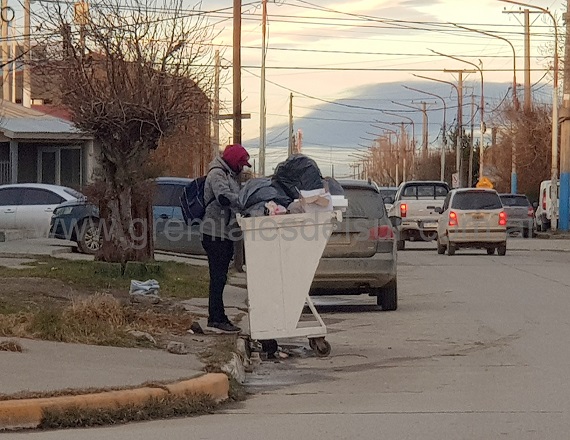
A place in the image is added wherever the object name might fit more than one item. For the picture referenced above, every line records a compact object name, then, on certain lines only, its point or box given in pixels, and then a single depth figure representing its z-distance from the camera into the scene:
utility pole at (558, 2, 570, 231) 43.22
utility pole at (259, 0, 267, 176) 38.12
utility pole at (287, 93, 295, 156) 55.77
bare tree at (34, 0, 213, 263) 16.70
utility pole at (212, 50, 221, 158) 21.83
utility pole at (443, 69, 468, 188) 63.31
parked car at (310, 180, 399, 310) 14.91
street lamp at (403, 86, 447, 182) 70.88
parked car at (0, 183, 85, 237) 24.88
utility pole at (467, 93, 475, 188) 65.00
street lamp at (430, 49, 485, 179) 58.56
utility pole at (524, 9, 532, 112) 51.78
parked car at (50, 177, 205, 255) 21.91
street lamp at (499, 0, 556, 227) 44.16
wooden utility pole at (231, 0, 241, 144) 23.83
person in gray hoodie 11.41
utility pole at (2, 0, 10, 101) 41.91
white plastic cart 10.60
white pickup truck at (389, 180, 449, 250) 33.09
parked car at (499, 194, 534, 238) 43.19
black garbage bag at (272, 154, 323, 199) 10.81
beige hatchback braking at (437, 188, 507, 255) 28.47
